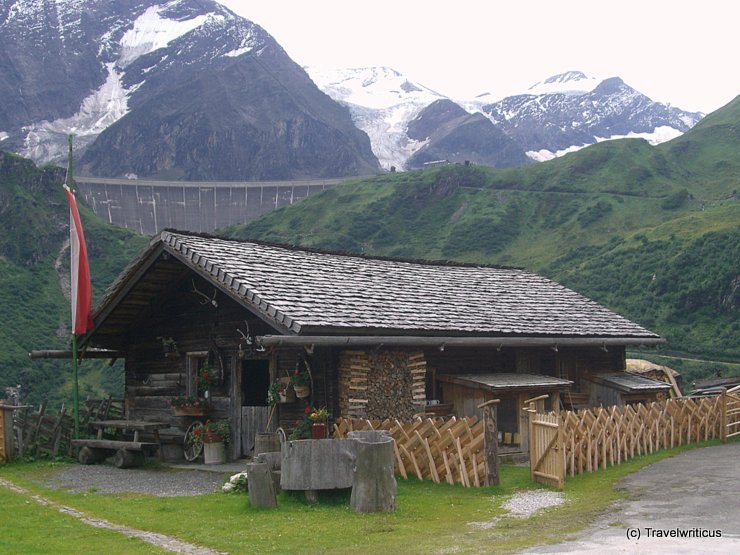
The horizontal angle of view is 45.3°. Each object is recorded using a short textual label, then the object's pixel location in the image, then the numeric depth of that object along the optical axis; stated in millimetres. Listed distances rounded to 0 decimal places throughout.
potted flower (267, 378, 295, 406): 18656
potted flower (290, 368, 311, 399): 18406
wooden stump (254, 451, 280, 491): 14367
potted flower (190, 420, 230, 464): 20266
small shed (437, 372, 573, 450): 20594
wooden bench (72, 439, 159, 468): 20609
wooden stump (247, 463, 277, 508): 13609
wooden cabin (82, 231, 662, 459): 18672
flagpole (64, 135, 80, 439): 21578
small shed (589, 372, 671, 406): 24328
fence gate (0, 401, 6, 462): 21562
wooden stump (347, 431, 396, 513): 13227
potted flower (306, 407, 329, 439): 17500
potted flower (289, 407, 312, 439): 18172
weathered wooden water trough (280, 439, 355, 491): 13750
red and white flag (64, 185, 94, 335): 21750
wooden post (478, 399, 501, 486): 15305
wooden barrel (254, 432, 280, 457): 16828
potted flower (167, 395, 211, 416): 20844
